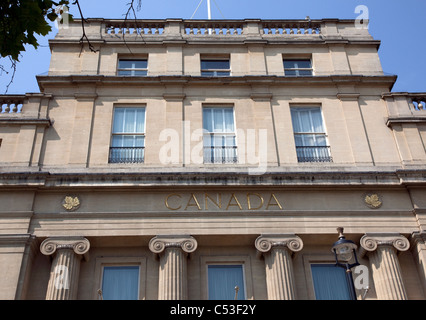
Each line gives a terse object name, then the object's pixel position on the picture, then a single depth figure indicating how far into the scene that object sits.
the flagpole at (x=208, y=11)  23.86
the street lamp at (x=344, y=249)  12.51
